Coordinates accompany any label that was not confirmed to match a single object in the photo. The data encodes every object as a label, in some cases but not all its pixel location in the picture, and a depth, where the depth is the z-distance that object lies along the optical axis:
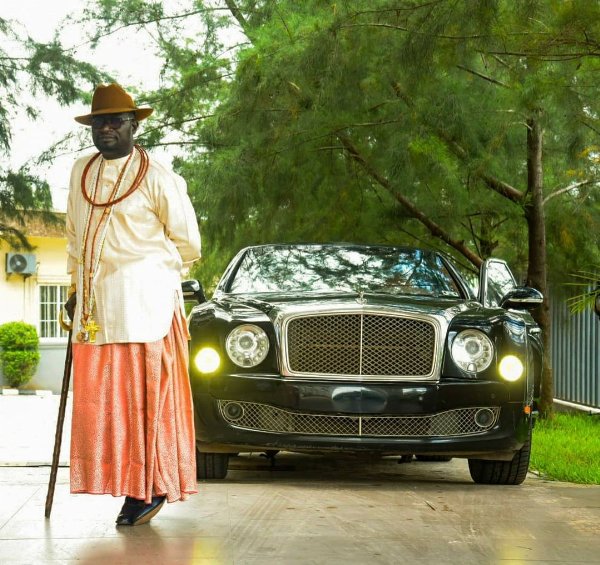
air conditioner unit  26.55
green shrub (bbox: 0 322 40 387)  25.16
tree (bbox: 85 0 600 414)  10.35
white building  26.64
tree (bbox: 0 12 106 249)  17.84
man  5.82
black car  7.34
